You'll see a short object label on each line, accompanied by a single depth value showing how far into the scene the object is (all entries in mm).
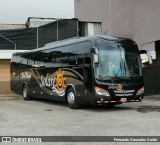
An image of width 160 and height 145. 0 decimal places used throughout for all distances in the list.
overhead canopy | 31219
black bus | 16562
